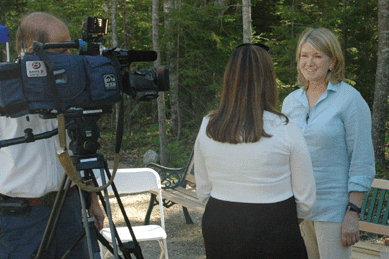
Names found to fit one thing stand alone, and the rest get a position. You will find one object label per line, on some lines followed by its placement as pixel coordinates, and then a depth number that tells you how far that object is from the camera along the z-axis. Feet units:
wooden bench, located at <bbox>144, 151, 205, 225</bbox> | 16.74
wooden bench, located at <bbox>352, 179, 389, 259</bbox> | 10.83
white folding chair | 14.73
